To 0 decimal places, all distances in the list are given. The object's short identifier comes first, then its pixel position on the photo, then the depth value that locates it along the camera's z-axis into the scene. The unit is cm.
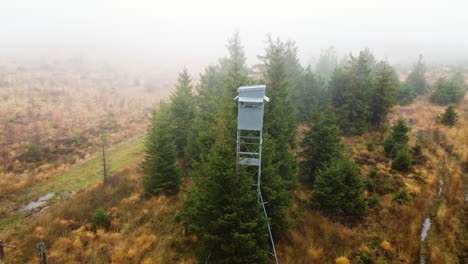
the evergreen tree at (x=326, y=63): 5632
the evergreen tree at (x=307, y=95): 2780
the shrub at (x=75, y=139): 2525
